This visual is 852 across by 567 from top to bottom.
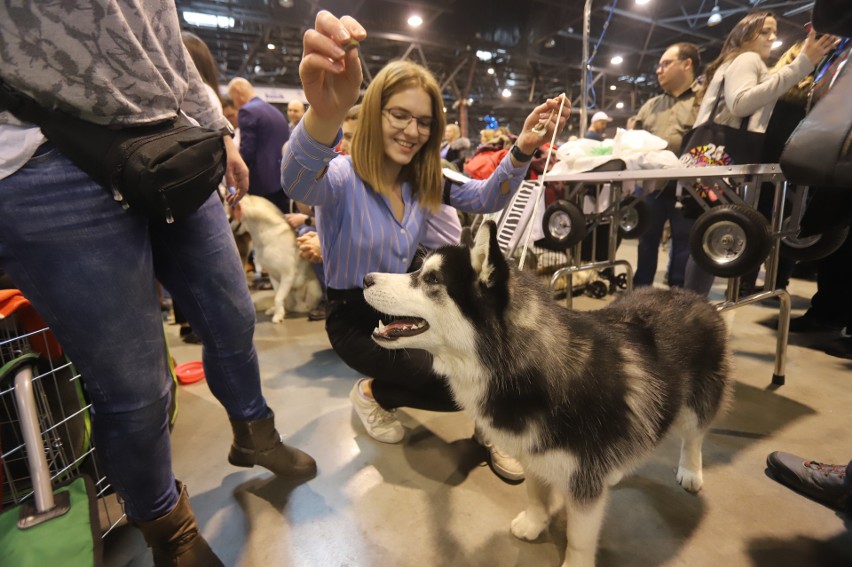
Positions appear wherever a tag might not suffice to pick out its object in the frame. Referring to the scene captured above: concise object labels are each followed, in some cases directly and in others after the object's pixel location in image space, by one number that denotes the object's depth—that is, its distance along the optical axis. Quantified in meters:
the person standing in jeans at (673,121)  2.81
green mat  0.75
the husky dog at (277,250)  3.45
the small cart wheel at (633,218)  2.98
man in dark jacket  3.24
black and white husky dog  1.04
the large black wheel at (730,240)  1.69
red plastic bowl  2.39
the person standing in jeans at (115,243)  0.71
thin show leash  1.33
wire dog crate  1.19
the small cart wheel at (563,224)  2.64
